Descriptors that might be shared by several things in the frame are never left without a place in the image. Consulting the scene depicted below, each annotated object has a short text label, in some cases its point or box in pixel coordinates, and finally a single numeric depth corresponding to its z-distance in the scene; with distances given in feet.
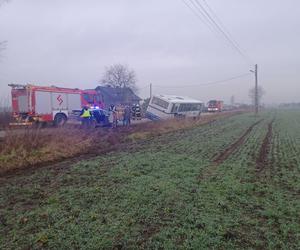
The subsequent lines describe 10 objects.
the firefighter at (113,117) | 77.40
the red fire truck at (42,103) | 68.44
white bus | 108.68
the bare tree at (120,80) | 262.06
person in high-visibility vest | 67.97
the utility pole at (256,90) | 148.15
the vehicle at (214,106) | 229.60
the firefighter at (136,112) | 101.53
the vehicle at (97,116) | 71.21
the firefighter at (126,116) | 83.43
